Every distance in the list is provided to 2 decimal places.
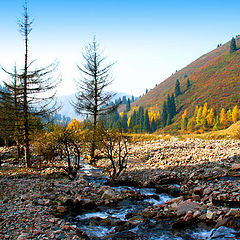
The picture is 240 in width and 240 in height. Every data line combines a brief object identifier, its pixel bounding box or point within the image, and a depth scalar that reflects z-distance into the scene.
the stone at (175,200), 8.34
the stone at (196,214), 6.66
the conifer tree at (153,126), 96.12
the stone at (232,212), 6.25
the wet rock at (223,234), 5.25
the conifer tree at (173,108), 104.44
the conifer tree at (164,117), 99.23
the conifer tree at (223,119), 70.64
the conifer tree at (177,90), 124.44
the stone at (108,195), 9.16
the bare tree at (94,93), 18.69
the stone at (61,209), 7.62
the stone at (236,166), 10.90
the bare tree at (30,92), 14.85
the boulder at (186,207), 7.08
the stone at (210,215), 6.41
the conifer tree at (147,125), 95.19
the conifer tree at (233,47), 135.75
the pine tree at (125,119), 110.34
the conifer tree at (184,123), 83.84
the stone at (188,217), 6.51
